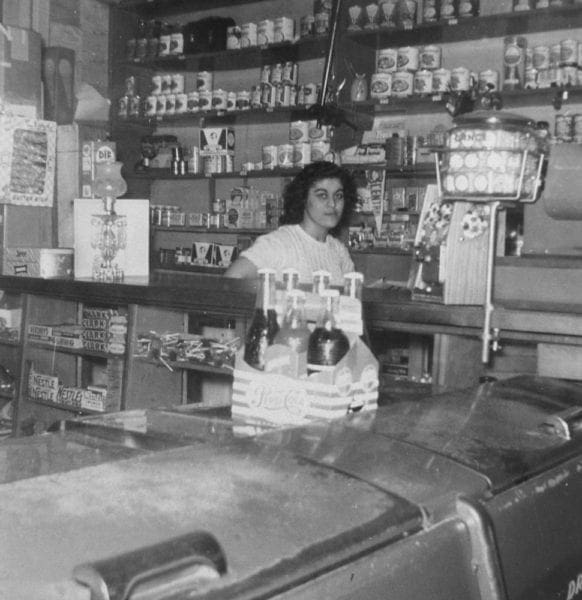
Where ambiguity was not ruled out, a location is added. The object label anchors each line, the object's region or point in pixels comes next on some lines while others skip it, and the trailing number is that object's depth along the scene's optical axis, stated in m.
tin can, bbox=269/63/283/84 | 5.75
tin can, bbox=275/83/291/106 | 5.61
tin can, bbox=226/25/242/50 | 5.82
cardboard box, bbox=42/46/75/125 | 5.45
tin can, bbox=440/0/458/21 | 4.92
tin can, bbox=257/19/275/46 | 5.66
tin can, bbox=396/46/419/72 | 5.16
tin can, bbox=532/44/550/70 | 4.71
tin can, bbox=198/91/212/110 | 6.02
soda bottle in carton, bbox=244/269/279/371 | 1.39
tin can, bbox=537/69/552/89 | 4.64
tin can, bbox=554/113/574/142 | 4.62
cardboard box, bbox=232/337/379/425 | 1.31
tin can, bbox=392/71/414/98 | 5.12
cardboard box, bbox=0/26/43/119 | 5.04
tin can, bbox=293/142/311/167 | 5.45
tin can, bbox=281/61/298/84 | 5.72
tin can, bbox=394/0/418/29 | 5.04
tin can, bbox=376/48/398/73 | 5.20
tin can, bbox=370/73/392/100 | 5.17
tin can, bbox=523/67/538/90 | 4.71
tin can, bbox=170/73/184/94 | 6.27
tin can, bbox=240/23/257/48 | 5.76
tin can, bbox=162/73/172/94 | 6.32
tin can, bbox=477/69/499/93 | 4.93
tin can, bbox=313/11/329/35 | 5.36
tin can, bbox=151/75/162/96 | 6.35
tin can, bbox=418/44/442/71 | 5.11
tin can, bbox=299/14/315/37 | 5.45
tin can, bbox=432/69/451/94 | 5.03
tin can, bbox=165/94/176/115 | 6.21
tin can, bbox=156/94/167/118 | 6.25
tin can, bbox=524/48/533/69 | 4.79
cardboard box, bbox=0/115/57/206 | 5.08
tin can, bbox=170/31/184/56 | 6.11
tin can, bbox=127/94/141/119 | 6.32
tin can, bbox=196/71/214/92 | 6.15
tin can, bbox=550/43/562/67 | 4.66
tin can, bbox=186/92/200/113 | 6.08
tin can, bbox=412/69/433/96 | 5.06
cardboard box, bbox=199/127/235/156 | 6.04
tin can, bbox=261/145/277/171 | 5.64
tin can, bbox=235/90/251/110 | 5.84
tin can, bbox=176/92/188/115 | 6.15
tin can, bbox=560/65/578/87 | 4.59
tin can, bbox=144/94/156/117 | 6.27
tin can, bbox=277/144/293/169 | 5.53
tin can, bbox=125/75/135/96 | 6.40
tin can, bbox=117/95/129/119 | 6.37
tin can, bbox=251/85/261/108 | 5.71
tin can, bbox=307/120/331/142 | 5.39
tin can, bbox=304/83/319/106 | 5.45
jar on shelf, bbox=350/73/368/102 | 5.25
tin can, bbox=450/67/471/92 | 4.98
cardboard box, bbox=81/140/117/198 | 5.52
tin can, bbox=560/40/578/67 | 4.61
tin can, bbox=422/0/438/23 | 4.98
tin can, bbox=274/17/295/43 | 5.61
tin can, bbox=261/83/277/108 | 5.66
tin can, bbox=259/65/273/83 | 5.82
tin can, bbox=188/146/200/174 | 6.12
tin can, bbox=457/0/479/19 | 4.87
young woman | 3.86
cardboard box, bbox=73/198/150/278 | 3.74
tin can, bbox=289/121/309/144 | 5.51
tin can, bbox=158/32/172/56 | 6.20
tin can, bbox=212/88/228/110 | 5.92
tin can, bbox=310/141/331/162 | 5.38
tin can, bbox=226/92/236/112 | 5.89
